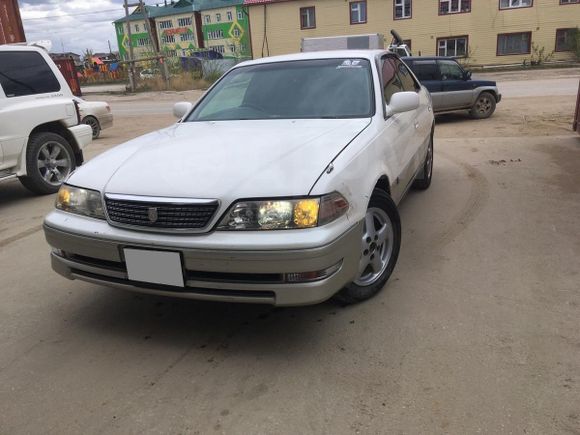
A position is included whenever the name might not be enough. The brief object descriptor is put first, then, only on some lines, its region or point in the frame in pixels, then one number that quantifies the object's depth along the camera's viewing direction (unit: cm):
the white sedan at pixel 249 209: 261
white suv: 613
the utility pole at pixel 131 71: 3158
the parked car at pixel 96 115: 1155
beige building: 3466
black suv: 1190
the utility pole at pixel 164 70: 3196
